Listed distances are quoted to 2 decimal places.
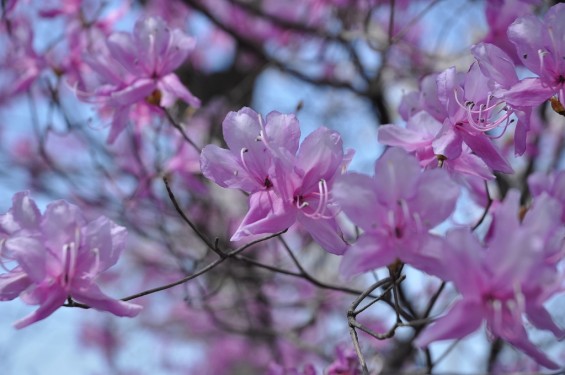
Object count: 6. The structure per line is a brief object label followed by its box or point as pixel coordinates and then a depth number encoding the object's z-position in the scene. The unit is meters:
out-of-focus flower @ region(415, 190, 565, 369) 0.41
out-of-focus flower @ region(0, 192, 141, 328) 0.46
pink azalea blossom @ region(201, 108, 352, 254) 0.47
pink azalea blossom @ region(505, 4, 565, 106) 0.48
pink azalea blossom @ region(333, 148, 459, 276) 0.44
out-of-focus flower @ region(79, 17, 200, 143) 0.56
